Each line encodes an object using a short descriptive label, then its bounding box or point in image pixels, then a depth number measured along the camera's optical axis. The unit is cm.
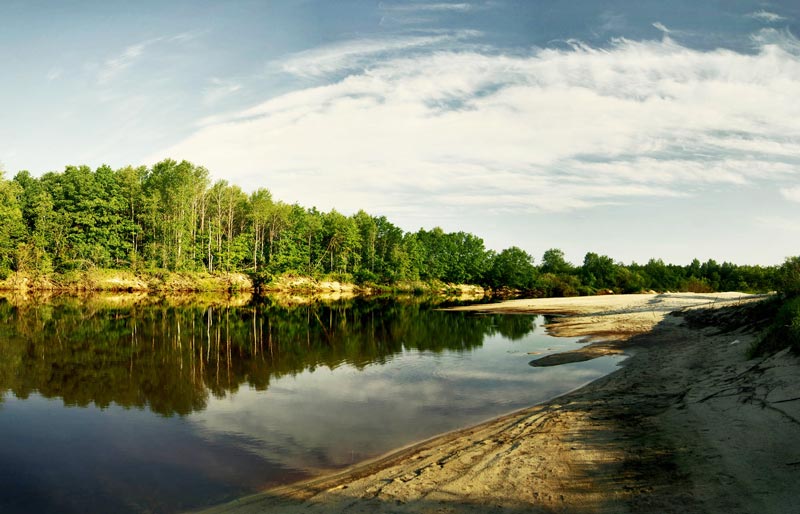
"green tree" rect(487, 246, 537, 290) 12438
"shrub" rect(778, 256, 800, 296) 1912
